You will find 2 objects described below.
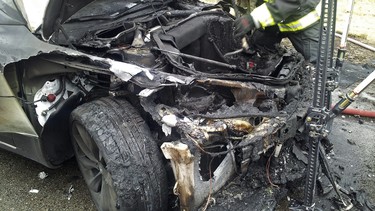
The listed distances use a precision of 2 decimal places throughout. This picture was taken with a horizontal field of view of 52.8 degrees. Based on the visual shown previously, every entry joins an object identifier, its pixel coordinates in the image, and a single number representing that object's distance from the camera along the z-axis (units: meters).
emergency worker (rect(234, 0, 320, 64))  2.97
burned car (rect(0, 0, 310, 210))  2.21
